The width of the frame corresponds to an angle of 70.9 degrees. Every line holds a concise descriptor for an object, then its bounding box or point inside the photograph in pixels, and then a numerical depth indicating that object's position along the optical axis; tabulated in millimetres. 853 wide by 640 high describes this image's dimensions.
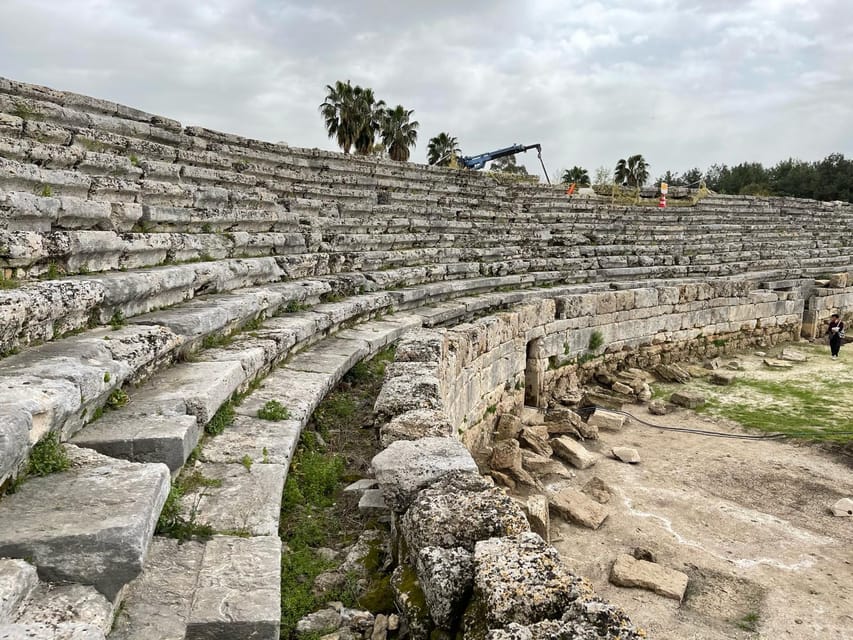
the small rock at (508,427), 8682
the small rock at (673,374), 12406
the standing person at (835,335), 14867
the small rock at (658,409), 10492
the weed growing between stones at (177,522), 2604
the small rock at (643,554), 5672
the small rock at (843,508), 6812
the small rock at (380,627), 2559
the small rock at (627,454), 8320
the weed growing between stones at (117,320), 3843
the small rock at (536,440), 8125
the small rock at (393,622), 2602
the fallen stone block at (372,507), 3457
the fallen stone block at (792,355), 14533
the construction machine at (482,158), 24312
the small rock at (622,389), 11289
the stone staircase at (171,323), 2111
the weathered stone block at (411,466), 3211
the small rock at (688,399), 10867
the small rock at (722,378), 12266
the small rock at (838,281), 17406
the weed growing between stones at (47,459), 2379
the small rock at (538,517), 5668
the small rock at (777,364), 13734
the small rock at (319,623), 2535
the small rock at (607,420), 9750
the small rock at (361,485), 3708
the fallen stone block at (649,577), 5078
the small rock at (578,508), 6348
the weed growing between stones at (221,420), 3643
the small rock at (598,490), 7047
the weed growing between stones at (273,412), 3998
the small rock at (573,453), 8052
